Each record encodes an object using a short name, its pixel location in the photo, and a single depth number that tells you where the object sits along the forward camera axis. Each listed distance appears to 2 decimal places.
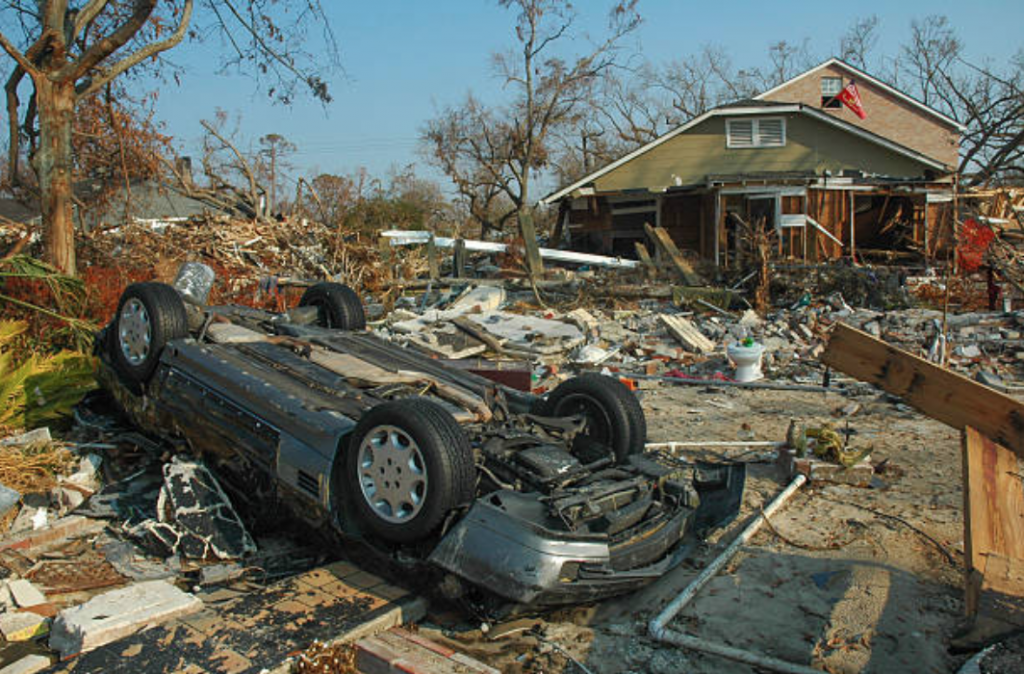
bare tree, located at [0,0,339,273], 9.91
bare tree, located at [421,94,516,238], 35.47
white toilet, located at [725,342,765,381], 10.80
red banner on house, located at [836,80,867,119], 29.20
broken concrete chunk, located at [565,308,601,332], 13.84
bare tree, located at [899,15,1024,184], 31.86
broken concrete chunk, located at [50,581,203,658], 3.96
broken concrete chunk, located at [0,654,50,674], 3.80
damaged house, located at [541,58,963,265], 22.23
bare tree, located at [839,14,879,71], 47.91
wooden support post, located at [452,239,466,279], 19.34
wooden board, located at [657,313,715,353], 12.91
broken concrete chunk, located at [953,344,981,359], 11.84
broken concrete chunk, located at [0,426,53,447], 6.46
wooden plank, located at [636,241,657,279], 18.69
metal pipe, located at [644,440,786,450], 7.36
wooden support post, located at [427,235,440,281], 18.50
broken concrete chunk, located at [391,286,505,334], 13.22
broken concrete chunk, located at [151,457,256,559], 5.15
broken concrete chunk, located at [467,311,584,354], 12.59
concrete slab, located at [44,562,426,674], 3.81
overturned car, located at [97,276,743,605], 4.06
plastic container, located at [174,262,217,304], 7.04
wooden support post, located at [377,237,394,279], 18.64
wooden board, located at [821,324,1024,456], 2.95
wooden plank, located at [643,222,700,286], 17.77
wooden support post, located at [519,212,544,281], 18.70
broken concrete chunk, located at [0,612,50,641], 4.20
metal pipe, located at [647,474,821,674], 3.74
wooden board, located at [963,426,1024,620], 3.03
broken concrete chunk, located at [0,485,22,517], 5.59
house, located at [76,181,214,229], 17.72
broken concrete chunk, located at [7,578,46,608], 4.59
